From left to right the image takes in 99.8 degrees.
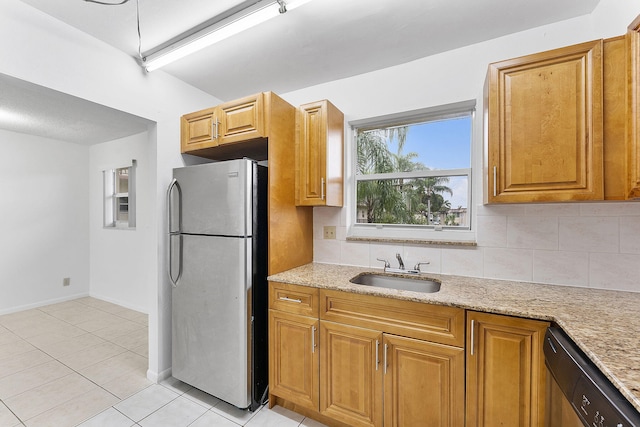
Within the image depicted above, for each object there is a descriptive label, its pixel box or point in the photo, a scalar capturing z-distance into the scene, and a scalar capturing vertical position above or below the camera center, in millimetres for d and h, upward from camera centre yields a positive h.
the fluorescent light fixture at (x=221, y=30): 1396 +1065
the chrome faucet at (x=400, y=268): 1981 -423
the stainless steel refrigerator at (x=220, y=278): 1788 -456
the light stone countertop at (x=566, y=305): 808 -442
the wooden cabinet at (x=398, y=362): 1225 -799
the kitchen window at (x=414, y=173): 2045 +323
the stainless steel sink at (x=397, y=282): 1878 -511
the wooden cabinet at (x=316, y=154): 2047 +454
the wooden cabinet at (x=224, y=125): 1921 +684
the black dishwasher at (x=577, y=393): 692 -535
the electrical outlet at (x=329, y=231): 2363 -165
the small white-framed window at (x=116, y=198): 3932 +236
